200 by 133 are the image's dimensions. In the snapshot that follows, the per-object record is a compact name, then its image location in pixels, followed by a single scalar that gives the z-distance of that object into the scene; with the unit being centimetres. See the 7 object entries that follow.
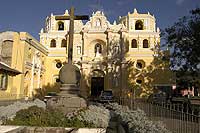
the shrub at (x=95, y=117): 812
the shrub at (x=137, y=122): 608
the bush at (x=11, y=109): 895
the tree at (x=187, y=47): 1579
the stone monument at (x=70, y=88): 1023
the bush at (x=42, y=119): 809
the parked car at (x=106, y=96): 2710
